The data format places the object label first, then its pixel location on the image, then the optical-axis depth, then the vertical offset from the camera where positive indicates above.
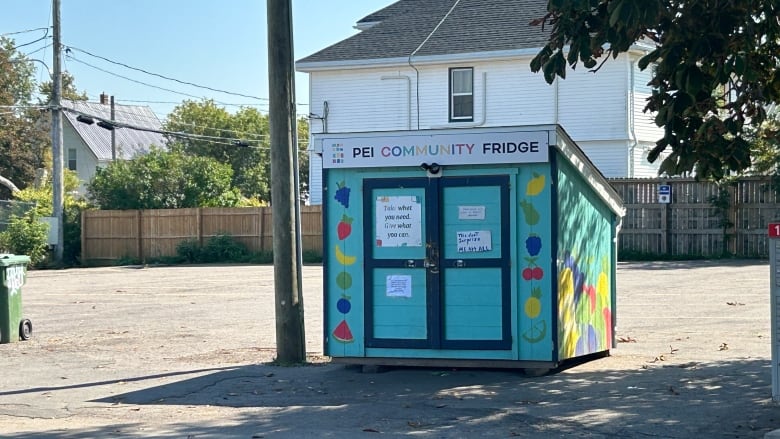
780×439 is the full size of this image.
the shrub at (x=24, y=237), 36.34 -0.39
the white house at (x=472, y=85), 33.66 +4.45
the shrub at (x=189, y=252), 37.97 -1.03
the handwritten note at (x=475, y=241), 10.62 -0.22
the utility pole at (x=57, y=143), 37.75 +2.97
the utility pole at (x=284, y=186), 11.77 +0.40
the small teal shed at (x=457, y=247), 10.46 -0.29
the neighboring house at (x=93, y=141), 71.44 +5.86
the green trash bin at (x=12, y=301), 14.88 -1.08
